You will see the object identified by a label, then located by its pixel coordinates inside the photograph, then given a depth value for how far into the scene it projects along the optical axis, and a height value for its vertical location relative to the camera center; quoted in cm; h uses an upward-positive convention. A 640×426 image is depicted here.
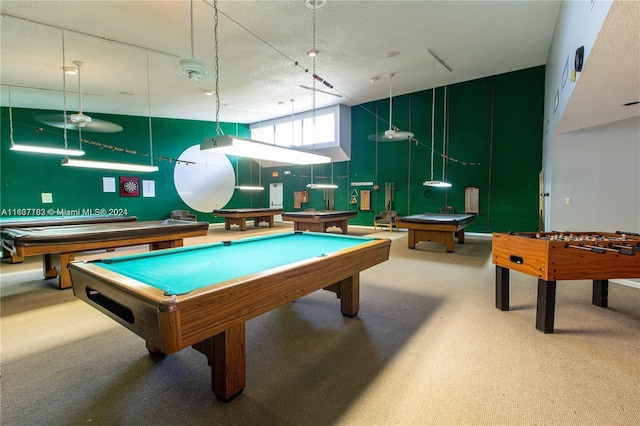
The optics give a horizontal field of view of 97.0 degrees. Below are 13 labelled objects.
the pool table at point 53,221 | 468 -37
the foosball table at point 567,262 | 230 -51
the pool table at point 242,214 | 876 -44
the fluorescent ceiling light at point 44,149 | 427 +83
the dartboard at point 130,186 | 849 +46
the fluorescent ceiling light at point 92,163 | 436 +61
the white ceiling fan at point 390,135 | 572 +202
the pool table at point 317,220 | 697 -49
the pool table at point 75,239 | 319 -49
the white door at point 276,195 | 1199 +24
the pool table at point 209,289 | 124 -47
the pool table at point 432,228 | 554 -56
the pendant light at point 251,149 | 206 +43
